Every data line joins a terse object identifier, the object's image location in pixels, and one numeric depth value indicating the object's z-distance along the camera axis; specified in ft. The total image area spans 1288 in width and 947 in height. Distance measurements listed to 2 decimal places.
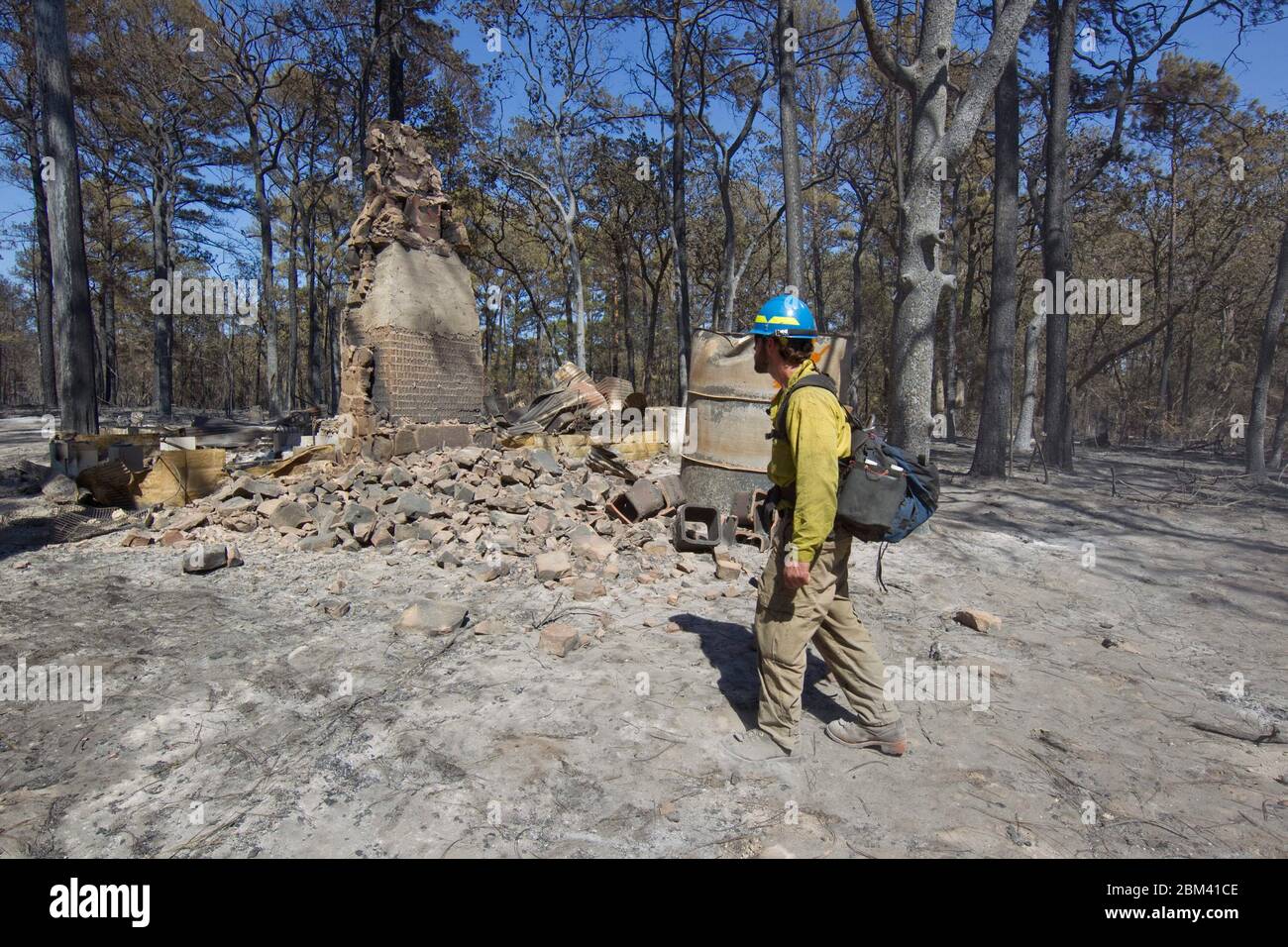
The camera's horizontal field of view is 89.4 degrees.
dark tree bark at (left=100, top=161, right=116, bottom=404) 85.30
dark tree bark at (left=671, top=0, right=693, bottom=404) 57.00
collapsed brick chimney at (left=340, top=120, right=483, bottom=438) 28.25
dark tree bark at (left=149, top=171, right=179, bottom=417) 69.10
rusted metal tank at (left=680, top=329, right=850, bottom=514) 22.26
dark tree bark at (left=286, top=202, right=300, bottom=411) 72.57
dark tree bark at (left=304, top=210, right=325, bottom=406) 75.10
